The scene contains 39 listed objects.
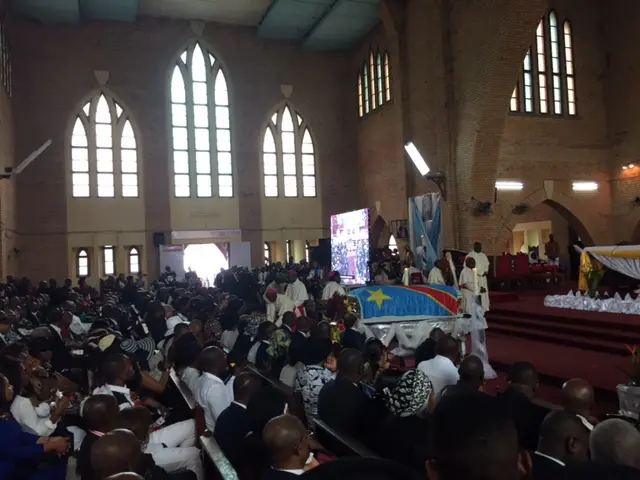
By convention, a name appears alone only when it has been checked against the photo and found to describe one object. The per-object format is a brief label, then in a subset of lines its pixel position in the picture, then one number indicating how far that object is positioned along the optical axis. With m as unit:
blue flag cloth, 8.09
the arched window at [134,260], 19.89
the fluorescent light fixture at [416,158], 15.82
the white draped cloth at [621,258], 8.91
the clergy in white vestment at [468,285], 7.94
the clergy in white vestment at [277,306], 8.15
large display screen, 16.06
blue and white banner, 15.23
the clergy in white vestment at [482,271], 9.80
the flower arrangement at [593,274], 9.67
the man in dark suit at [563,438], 2.08
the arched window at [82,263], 19.44
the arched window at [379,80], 19.75
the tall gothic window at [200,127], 20.47
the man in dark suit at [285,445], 2.22
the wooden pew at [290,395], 3.66
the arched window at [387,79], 19.16
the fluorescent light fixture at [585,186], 16.34
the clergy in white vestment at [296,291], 9.67
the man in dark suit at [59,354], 5.87
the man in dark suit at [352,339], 5.78
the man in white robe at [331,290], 9.38
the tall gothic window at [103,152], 19.33
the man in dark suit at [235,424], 3.18
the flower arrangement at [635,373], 4.42
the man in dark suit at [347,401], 3.32
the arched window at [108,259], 19.67
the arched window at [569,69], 16.62
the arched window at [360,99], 21.38
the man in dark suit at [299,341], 4.55
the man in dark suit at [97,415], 2.81
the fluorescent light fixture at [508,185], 15.47
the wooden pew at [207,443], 2.82
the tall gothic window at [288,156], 21.59
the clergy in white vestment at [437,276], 10.16
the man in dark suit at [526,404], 2.89
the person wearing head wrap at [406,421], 2.81
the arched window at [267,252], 21.26
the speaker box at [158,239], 19.70
